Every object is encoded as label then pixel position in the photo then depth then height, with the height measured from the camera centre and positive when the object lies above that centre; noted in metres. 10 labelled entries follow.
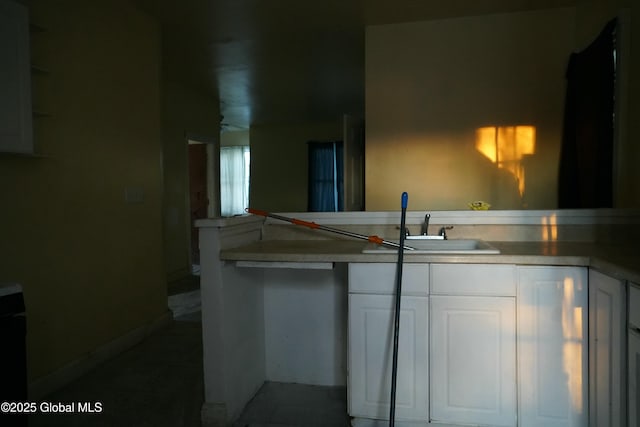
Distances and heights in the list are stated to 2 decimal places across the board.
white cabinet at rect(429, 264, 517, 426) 1.60 -0.59
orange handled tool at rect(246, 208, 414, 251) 1.83 -0.12
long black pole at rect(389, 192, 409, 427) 1.56 -0.52
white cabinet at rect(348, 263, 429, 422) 1.66 -0.61
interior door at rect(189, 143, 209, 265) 6.28 +0.38
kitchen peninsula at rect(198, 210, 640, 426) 1.54 -0.49
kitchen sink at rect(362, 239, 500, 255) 1.82 -0.21
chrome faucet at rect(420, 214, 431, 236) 1.99 -0.12
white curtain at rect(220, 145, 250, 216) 8.32 +0.53
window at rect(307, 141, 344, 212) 7.52 +0.52
